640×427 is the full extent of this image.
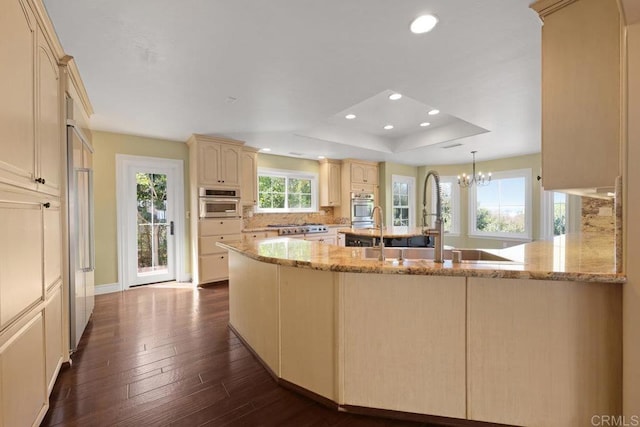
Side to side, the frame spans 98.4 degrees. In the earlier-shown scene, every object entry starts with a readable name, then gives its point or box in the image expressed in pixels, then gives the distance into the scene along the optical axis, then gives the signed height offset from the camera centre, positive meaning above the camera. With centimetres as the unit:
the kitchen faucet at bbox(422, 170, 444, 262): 163 -13
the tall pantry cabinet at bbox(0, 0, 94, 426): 122 -1
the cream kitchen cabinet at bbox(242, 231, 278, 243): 508 -43
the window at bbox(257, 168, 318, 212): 589 +46
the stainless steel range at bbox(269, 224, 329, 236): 543 -36
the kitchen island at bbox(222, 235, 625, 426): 136 -69
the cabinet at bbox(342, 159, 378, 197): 655 +85
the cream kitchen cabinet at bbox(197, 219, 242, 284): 449 -58
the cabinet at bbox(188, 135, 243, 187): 444 +86
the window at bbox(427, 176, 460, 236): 749 +19
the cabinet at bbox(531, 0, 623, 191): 144 +64
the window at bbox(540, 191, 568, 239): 576 -13
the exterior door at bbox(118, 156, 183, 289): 436 -11
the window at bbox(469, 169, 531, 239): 632 +7
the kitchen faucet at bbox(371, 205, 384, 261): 175 -27
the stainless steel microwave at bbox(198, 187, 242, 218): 449 +15
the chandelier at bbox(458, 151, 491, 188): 553 +64
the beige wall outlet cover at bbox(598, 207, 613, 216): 310 -3
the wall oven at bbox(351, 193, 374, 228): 659 +4
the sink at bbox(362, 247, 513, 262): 224 -37
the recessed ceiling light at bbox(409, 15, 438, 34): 177 +123
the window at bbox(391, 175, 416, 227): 747 +31
